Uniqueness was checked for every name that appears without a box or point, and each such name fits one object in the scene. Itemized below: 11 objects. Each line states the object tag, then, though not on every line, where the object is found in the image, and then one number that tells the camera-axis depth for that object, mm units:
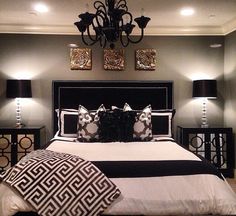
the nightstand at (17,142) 4273
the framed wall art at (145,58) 4715
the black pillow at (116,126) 3695
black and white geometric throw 1983
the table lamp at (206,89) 4438
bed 2025
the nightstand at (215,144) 4422
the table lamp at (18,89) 4352
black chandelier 2531
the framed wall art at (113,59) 4695
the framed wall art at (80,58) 4676
